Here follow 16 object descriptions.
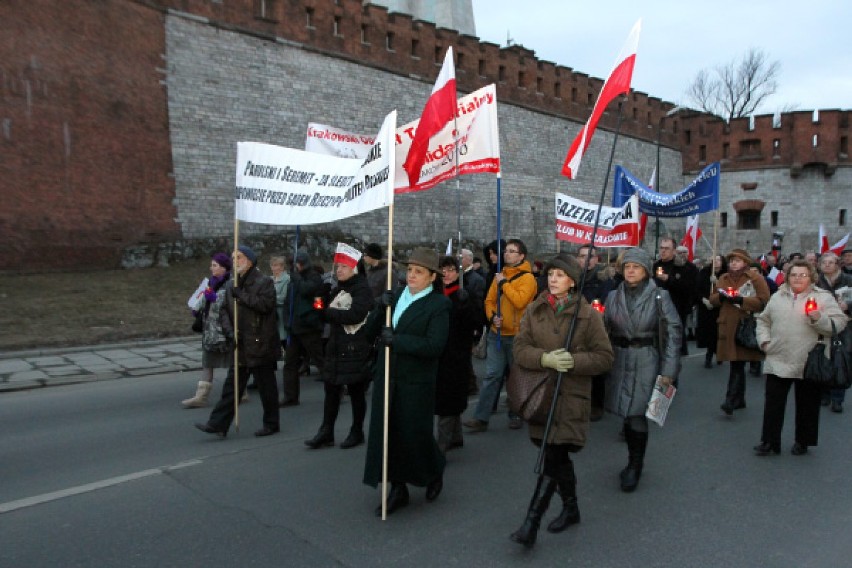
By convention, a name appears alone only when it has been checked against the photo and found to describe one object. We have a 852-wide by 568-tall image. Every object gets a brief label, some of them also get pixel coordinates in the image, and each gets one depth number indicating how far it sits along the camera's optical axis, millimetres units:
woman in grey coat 4715
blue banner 11078
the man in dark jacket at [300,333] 7387
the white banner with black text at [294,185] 5516
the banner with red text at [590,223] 11188
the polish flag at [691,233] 14758
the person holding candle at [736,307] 7015
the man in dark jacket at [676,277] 8258
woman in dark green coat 4207
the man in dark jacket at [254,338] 5957
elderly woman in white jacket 5426
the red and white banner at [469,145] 6820
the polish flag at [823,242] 15366
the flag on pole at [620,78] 4695
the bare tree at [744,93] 58688
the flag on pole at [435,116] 5973
